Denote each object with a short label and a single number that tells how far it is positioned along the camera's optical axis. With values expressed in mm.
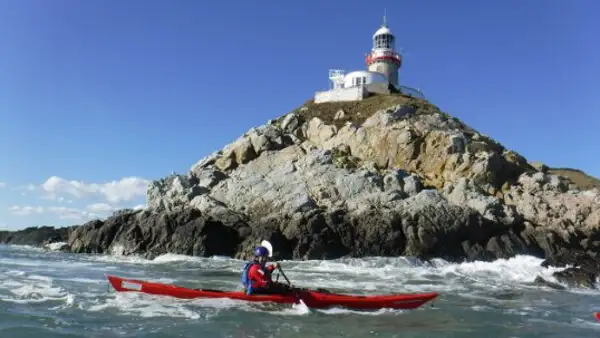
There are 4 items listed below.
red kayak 14031
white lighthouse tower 59438
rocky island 29594
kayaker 14188
